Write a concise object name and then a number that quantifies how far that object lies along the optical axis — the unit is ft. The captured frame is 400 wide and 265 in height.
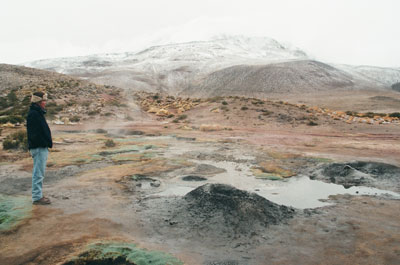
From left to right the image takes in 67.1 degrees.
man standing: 19.99
